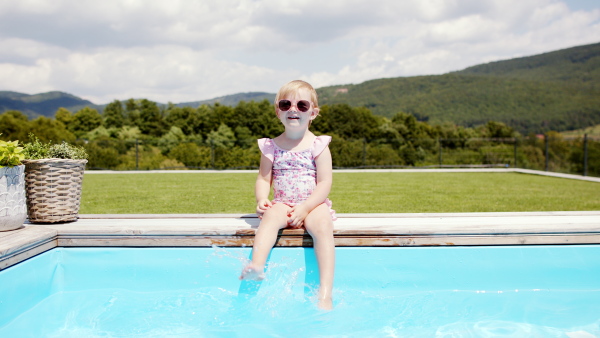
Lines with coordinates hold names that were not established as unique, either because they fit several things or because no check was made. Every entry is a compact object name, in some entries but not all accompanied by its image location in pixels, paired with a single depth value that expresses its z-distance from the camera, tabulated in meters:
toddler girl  2.42
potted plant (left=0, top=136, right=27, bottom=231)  2.49
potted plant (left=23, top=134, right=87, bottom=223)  2.80
